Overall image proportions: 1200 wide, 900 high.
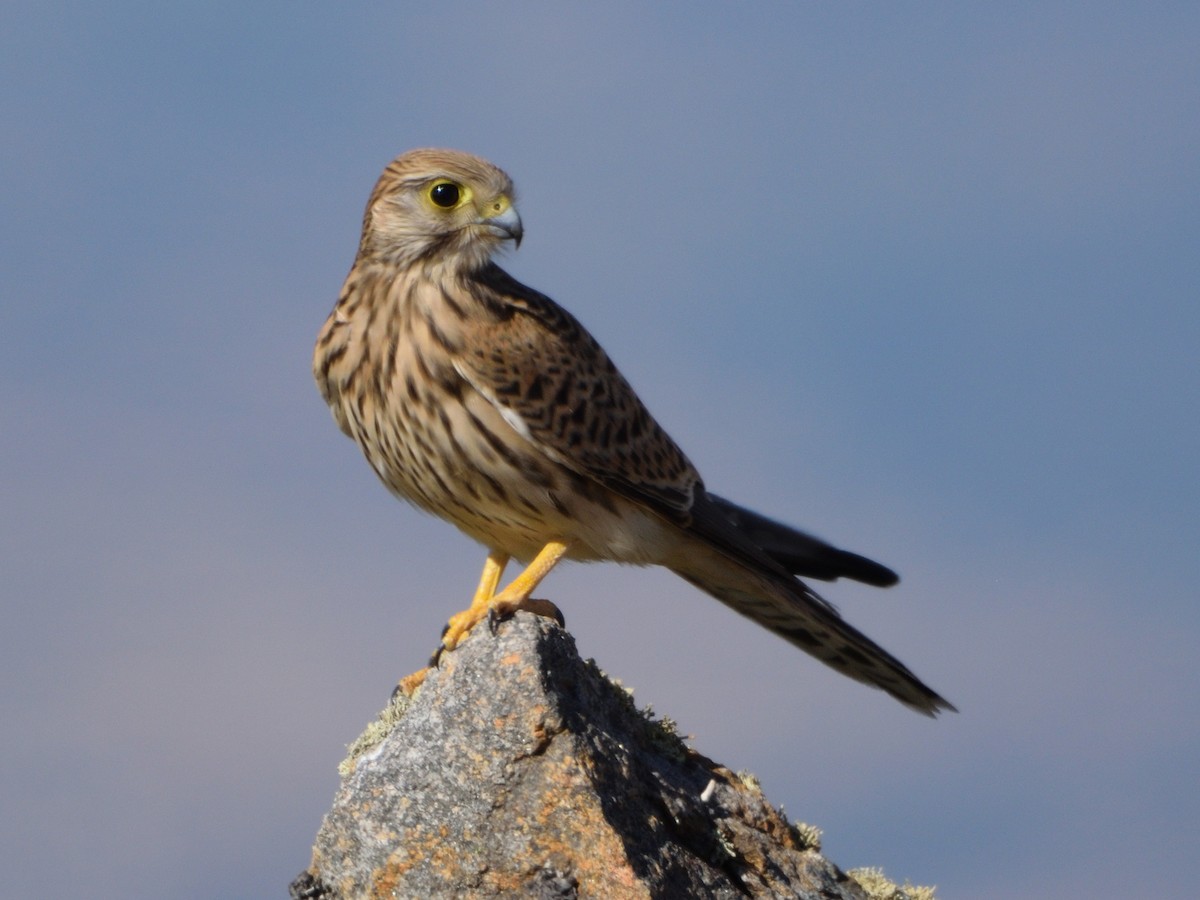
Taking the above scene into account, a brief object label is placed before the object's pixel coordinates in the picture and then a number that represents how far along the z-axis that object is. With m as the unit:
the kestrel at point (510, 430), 10.17
